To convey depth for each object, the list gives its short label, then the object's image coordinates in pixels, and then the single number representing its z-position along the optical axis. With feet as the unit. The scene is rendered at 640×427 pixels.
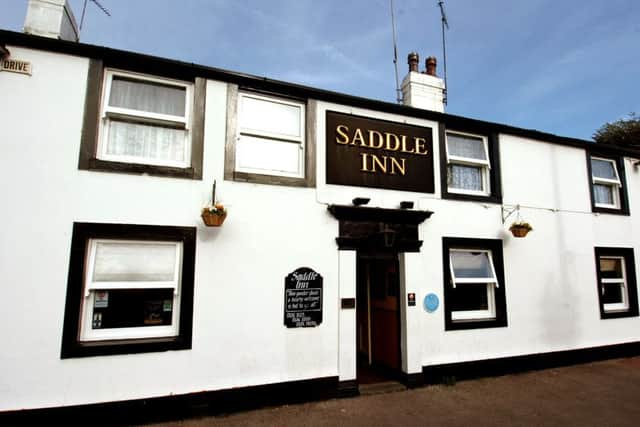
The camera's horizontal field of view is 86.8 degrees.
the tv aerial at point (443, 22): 24.33
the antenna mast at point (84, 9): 17.78
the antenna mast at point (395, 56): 24.48
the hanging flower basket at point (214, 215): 14.33
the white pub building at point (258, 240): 13.33
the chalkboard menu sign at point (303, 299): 15.97
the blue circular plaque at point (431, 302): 18.39
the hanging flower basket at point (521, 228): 20.13
